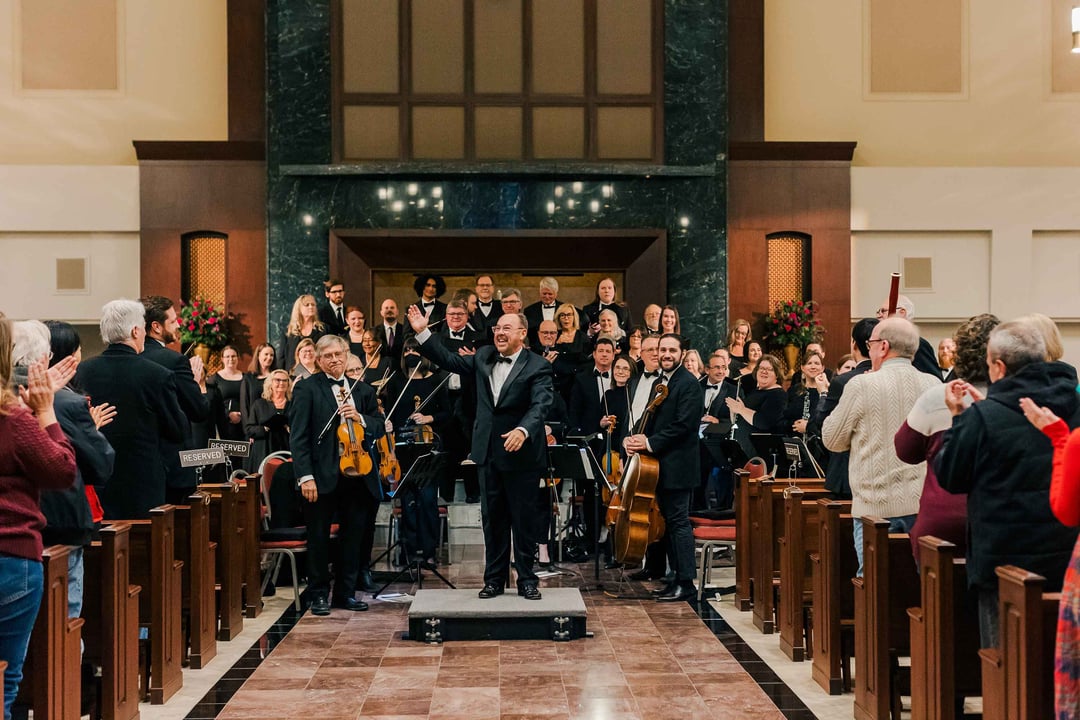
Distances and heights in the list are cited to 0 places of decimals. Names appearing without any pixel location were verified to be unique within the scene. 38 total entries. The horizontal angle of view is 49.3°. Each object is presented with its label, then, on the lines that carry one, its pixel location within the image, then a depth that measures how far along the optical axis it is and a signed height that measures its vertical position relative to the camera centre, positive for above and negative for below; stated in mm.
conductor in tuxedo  6801 -443
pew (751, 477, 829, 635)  6711 -1053
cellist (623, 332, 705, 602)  7340 -547
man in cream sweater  5199 -280
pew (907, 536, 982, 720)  4038 -959
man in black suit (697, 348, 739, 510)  8641 -470
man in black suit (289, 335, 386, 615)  6980 -640
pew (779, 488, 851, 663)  6004 -1089
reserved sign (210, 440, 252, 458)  6836 -480
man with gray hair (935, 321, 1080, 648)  3639 -302
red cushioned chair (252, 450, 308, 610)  7434 -897
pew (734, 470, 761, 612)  7254 -1121
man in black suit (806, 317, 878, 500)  5910 -198
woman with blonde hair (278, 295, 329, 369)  9727 +357
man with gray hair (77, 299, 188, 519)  5480 -177
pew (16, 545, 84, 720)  3943 -977
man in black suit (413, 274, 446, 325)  10453 +561
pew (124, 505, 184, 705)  5258 -1022
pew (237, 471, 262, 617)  7094 -1043
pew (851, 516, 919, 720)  4656 -976
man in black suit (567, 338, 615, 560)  8883 -231
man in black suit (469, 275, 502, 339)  10156 +492
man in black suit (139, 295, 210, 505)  5715 -65
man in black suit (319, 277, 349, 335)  10586 +502
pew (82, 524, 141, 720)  4637 -997
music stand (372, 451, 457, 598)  6918 -652
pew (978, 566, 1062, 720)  3311 -802
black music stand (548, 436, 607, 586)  7570 -657
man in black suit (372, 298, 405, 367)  9898 +252
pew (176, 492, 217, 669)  5844 -1071
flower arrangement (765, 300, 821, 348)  12711 +409
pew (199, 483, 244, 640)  6582 -1101
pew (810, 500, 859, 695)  5336 -1090
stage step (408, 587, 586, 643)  6352 -1397
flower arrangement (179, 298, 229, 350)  12438 +441
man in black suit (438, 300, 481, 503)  8766 -358
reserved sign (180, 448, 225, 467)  5905 -463
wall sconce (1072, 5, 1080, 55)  9547 +2731
